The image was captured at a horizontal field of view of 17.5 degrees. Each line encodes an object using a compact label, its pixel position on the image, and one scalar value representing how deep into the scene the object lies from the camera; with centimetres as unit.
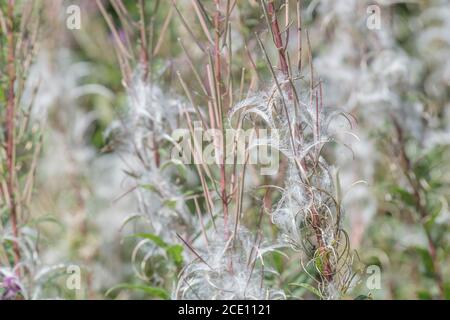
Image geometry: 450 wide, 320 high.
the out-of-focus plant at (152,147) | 110
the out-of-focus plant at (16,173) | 110
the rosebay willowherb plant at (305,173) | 96
